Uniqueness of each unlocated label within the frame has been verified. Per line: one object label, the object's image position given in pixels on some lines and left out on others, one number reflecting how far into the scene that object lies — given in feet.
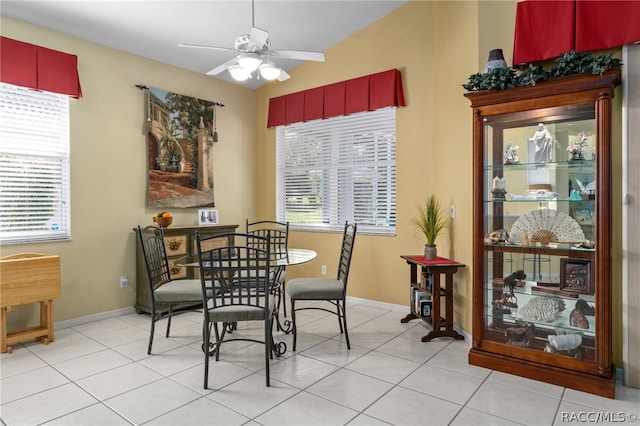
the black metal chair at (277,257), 10.06
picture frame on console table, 15.59
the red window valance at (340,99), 13.65
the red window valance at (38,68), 10.71
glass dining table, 9.84
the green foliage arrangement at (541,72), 7.44
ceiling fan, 8.68
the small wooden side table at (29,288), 9.97
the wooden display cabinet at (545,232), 7.72
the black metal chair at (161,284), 10.00
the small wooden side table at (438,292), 10.76
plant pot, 11.55
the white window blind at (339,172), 14.35
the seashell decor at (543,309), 8.77
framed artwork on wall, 14.20
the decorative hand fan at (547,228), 8.45
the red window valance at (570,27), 7.89
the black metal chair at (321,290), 10.48
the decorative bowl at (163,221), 13.69
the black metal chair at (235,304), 8.02
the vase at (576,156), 8.34
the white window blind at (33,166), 11.02
